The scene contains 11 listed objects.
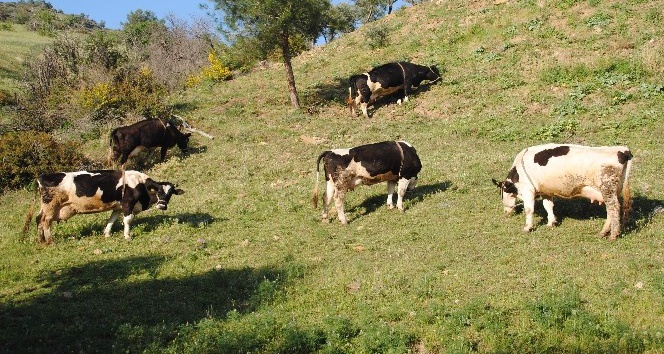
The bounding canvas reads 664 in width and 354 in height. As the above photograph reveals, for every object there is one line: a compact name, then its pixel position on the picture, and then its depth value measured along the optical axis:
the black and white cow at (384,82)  29.17
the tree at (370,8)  69.64
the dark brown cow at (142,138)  23.25
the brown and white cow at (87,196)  15.34
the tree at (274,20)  28.17
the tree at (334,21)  30.34
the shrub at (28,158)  22.50
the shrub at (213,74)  41.16
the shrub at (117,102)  28.81
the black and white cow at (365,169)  16.05
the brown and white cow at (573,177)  12.49
